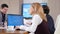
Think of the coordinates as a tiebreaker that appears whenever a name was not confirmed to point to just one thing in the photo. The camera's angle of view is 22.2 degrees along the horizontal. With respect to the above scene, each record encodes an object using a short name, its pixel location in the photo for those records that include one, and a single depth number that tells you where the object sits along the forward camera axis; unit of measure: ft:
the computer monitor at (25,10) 19.02
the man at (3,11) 14.63
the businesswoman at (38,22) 9.71
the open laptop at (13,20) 12.03
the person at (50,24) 12.26
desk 10.28
